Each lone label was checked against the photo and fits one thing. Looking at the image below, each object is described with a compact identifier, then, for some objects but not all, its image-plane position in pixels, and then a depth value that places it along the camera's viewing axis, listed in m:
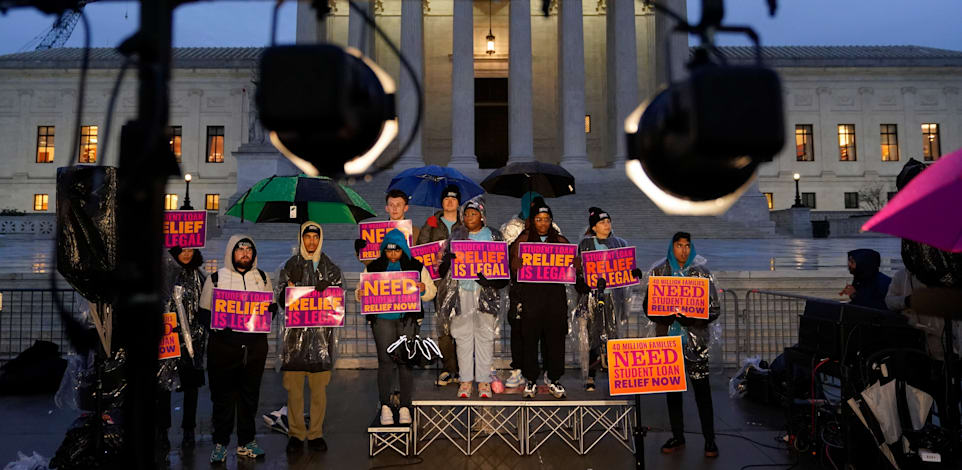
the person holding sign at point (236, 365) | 5.48
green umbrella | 7.01
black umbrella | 9.14
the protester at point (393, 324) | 5.78
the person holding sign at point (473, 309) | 6.31
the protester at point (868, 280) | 6.64
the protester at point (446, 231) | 7.37
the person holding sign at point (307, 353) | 5.75
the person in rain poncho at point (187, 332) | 5.72
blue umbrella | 9.30
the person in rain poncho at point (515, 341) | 6.36
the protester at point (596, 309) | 7.29
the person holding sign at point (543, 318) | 6.15
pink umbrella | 3.59
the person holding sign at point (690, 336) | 5.60
